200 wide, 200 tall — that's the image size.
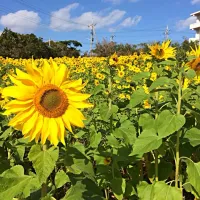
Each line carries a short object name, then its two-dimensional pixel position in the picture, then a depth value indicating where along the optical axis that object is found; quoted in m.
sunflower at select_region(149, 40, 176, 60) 2.22
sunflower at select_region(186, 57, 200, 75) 1.63
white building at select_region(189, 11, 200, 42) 34.47
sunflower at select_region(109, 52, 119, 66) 1.97
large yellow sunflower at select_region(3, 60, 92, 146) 1.07
